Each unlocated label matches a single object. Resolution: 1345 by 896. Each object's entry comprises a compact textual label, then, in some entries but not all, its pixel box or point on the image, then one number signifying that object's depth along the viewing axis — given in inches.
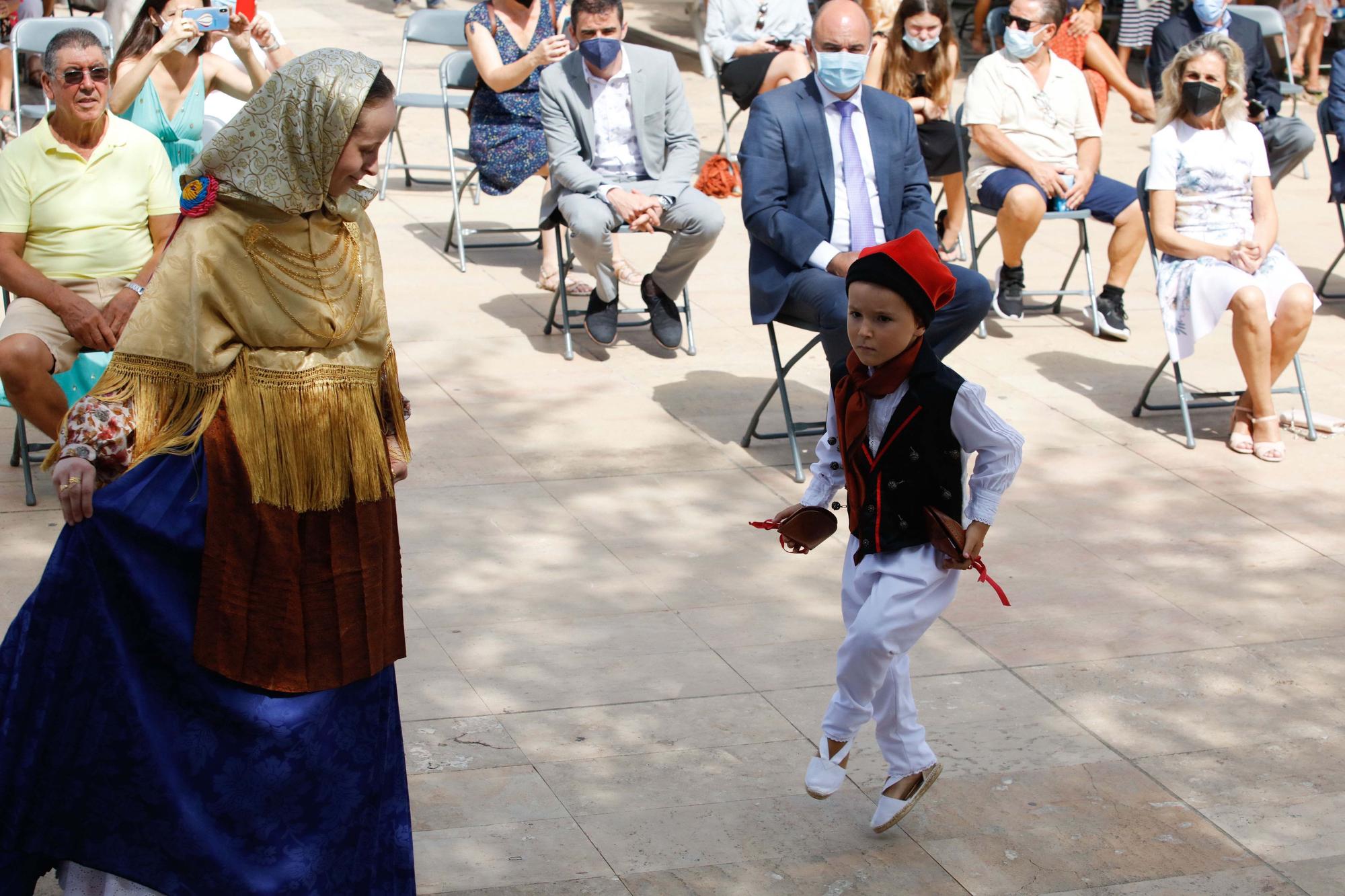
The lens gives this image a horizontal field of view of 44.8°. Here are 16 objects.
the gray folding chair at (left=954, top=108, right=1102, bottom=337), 327.9
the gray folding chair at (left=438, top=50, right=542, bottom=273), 377.7
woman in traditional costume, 120.3
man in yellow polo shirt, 216.8
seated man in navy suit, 248.4
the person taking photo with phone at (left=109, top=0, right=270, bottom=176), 267.3
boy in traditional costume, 140.6
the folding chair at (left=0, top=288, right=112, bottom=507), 227.3
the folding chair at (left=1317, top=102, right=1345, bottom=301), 345.1
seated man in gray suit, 296.4
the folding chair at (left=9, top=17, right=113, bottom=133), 342.6
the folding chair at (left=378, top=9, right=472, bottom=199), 393.7
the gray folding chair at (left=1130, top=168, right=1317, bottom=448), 269.1
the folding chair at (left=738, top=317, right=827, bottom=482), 250.2
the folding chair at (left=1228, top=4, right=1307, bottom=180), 458.9
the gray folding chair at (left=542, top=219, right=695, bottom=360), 303.6
